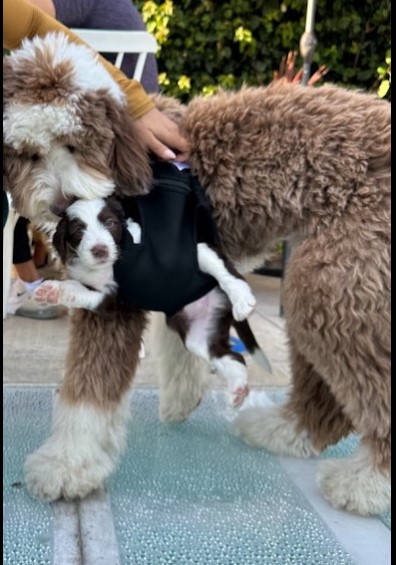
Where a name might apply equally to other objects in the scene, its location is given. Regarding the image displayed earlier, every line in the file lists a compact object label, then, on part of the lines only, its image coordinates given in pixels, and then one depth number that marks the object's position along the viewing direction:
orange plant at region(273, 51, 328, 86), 4.74
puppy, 1.90
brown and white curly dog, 1.97
